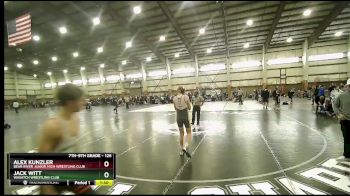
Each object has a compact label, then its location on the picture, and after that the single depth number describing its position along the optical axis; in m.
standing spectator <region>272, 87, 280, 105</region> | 18.67
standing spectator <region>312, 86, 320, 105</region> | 13.39
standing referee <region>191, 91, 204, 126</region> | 10.49
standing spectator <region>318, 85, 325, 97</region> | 13.11
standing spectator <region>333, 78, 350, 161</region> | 4.81
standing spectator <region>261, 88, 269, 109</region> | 16.86
